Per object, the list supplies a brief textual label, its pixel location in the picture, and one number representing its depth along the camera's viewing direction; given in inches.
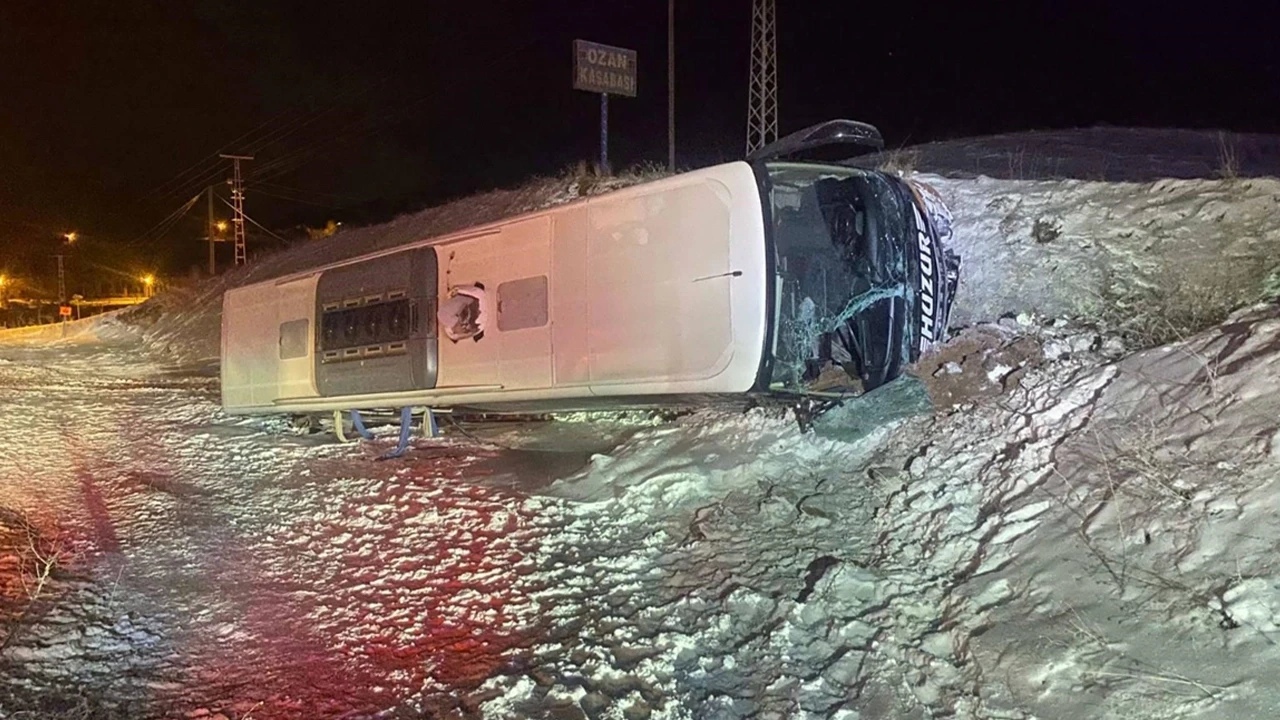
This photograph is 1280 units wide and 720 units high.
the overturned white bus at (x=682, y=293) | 234.1
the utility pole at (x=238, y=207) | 1628.9
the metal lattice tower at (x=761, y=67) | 691.4
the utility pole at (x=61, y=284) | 2566.4
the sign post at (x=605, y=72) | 690.8
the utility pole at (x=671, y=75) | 693.3
